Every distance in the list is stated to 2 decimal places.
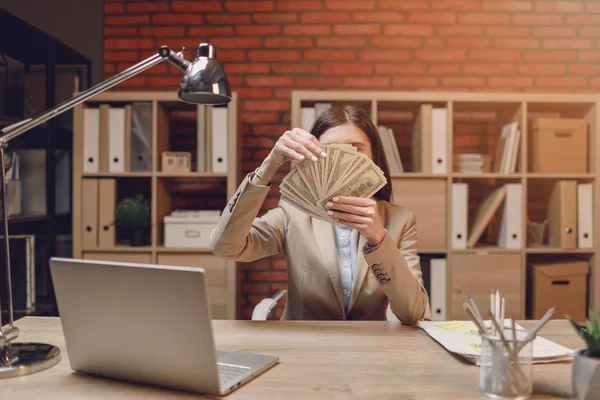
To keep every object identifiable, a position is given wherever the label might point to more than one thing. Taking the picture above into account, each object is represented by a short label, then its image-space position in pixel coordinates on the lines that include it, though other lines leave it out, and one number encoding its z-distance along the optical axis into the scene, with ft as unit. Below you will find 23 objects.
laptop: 2.59
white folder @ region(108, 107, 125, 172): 8.51
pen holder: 2.74
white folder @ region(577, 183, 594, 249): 8.52
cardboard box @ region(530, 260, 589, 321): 8.50
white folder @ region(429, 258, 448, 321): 8.46
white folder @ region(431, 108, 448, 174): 8.48
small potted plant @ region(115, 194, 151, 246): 8.41
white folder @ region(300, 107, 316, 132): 8.61
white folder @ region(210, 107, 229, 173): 8.55
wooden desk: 2.82
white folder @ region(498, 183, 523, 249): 8.43
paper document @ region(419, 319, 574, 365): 3.42
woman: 4.38
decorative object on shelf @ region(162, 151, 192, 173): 8.61
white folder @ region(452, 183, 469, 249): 8.48
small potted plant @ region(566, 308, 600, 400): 2.52
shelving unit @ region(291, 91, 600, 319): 8.44
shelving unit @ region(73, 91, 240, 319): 8.48
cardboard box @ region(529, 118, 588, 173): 8.48
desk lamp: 3.29
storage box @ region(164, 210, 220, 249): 8.54
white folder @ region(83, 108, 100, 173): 8.50
